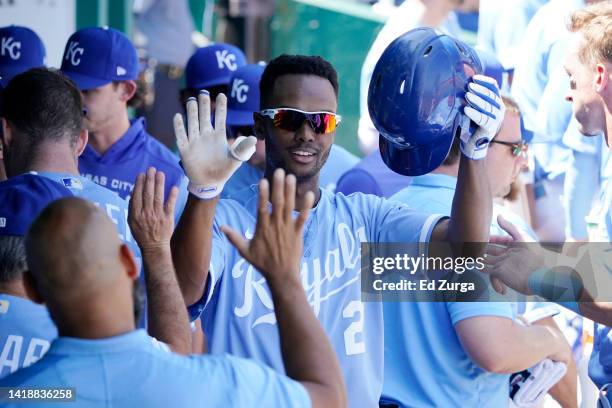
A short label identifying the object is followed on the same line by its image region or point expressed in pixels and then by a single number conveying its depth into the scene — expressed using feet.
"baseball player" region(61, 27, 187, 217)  31.01
